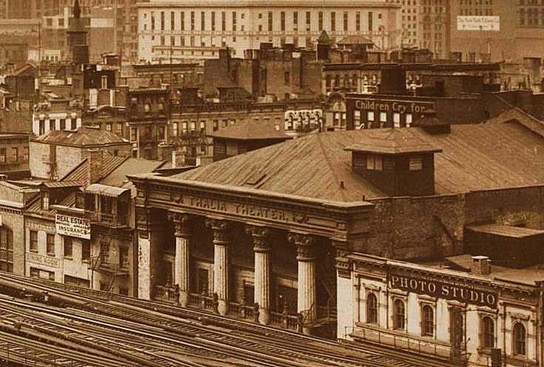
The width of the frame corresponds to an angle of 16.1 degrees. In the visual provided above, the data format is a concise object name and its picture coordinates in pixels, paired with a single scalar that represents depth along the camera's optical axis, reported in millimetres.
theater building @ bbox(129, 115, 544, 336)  100812
